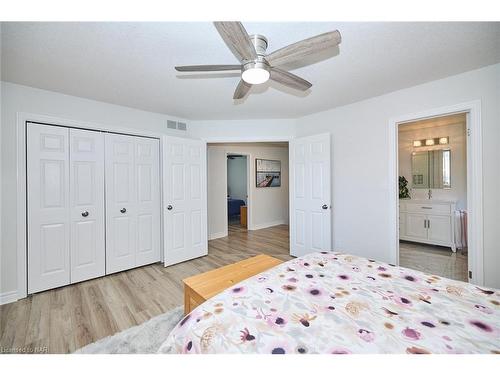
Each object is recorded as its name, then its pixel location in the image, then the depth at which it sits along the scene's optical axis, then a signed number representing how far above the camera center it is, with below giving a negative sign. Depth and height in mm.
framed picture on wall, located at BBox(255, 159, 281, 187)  5672 +423
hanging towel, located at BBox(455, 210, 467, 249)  3545 -731
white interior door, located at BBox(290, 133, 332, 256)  3158 -118
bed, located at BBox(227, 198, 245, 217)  6699 -567
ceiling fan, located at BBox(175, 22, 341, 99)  1090 +801
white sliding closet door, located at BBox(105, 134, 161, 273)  2877 -185
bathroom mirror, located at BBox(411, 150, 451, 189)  4059 +344
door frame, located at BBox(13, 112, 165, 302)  2271 -162
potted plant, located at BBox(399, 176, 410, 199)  4414 -45
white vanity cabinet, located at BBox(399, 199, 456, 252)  3670 -640
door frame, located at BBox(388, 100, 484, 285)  2076 +32
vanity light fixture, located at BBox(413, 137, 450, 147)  4056 +889
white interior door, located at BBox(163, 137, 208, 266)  3205 -162
